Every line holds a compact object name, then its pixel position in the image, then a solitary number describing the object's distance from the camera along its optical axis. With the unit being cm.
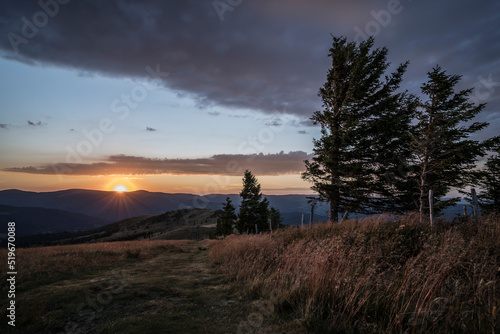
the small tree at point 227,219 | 3866
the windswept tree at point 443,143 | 1501
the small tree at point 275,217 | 4339
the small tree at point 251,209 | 3344
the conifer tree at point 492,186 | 2155
